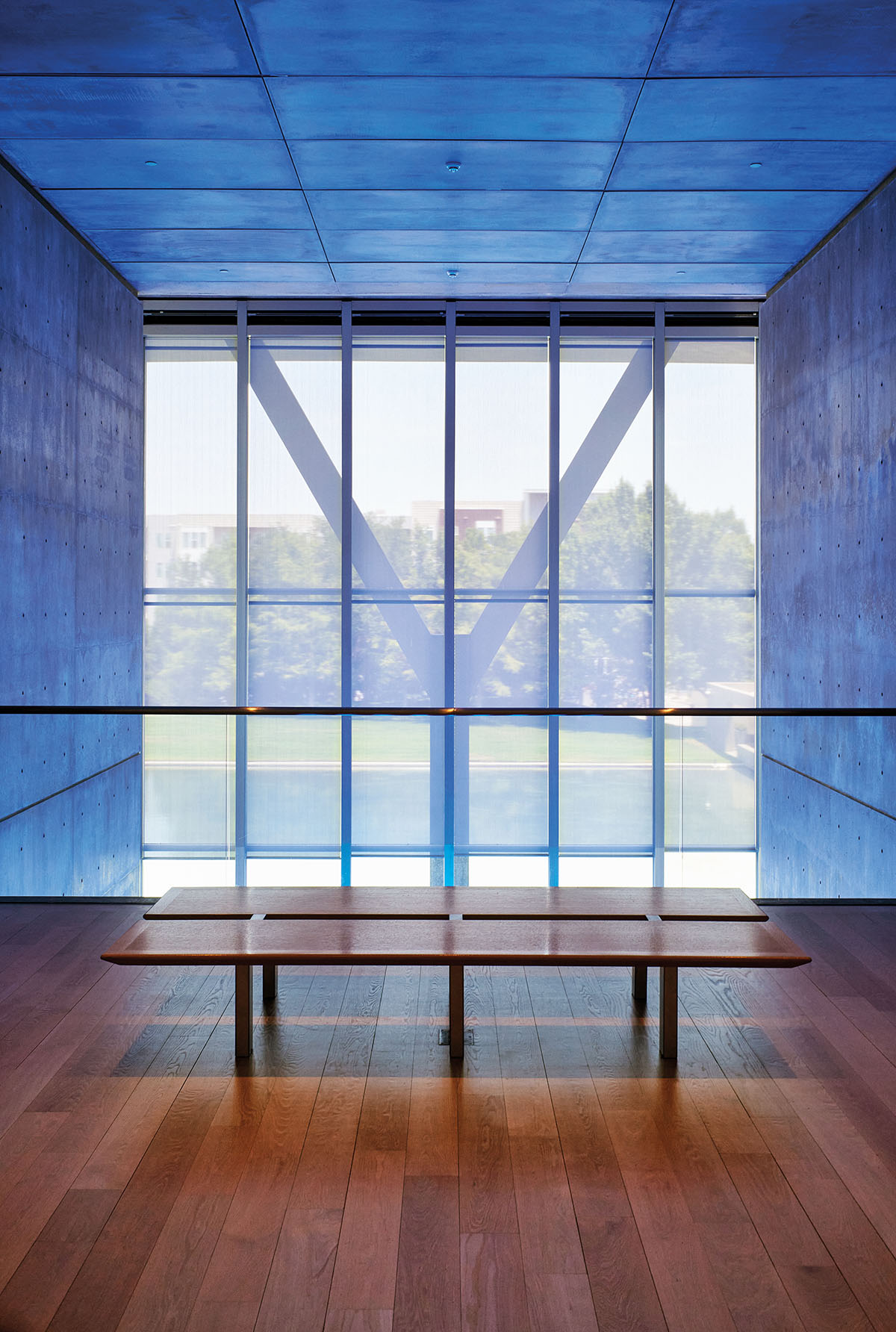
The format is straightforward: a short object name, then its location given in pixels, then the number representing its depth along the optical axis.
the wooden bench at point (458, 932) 3.03
